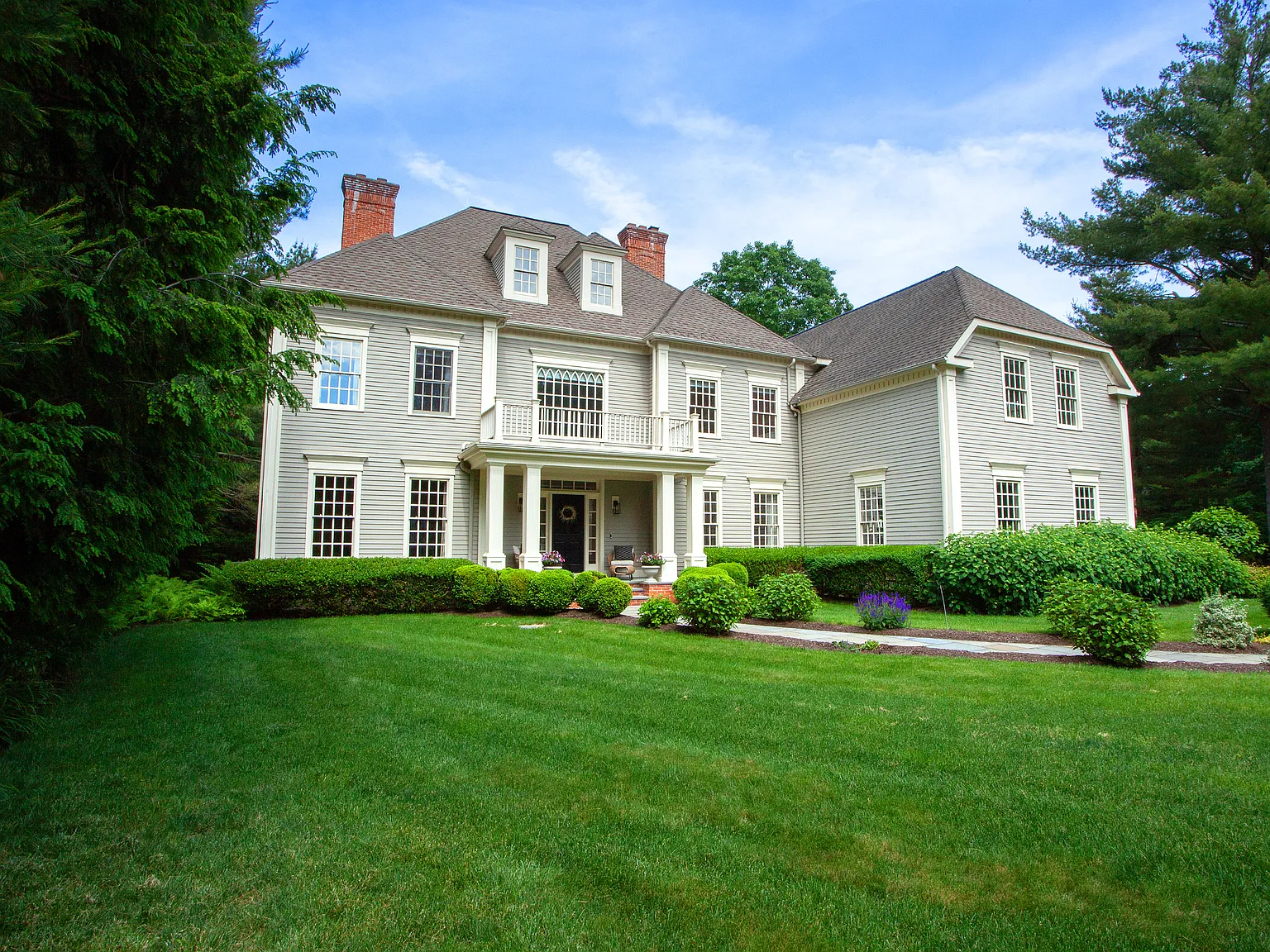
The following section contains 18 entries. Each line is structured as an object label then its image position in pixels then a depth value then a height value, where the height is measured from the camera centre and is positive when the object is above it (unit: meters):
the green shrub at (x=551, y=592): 13.74 -0.65
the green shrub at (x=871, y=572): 15.50 -0.32
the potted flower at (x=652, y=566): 17.36 -0.20
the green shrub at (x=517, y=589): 13.95 -0.60
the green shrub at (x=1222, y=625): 9.78 -0.93
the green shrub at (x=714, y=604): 10.91 -0.70
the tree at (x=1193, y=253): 22.14 +10.39
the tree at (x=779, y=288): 36.31 +13.71
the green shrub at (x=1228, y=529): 18.39 +0.73
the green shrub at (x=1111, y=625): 8.32 -0.79
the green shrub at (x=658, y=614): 11.76 -0.91
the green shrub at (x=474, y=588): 14.34 -0.60
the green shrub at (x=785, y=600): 12.70 -0.75
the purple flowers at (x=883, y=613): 11.49 -0.88
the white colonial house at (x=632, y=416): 16.23 +3.57
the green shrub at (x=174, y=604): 12.28 -0.81
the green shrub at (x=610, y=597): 13.09 -0.71
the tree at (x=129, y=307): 4.48 +1.73
